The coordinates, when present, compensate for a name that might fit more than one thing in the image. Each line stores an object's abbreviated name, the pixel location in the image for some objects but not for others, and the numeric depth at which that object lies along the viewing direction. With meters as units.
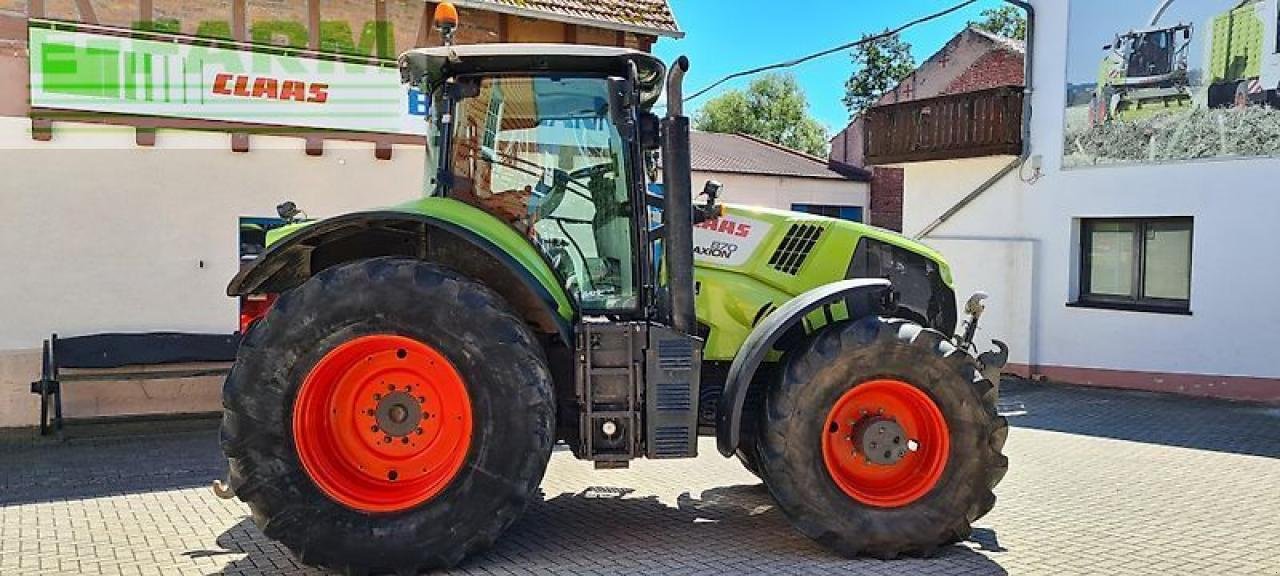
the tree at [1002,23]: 37.62
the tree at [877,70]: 41.62
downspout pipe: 13.41
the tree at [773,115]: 47.44
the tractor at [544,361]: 4.73
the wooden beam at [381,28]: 10.05
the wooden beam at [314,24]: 9.73
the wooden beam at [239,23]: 9.36
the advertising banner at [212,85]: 8.62
